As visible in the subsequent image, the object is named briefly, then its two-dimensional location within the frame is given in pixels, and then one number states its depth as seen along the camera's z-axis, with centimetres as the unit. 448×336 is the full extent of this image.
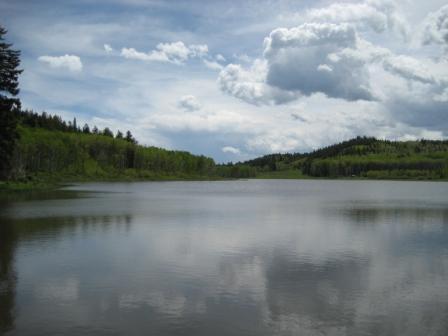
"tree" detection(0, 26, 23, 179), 6412
